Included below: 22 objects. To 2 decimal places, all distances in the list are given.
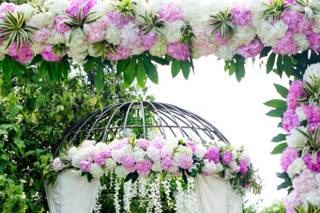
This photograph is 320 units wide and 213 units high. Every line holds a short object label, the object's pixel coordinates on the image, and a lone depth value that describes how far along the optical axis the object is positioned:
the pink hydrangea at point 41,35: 2.93
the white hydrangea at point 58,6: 2.93
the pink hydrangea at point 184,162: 4.90
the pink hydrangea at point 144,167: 4.79
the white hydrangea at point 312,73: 2.63
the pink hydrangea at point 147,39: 2.86
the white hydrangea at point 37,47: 2.96
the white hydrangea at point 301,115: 2.62
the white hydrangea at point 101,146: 5.13
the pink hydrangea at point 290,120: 2.64
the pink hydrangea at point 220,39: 2.78
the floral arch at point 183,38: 2.68
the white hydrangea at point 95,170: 5.09
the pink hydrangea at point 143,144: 4.90
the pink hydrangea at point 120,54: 2.92
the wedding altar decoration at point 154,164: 4.90
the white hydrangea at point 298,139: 2.59
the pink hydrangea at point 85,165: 5.13
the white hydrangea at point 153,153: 4.83
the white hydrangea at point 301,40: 2.73
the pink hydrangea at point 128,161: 4.79
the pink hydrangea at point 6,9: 2.92
